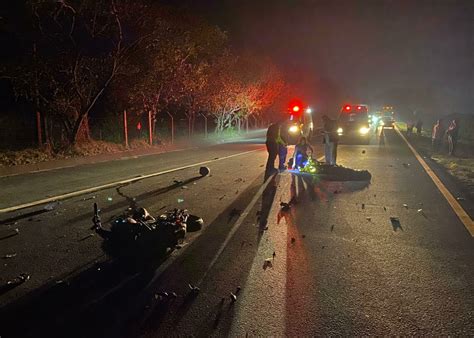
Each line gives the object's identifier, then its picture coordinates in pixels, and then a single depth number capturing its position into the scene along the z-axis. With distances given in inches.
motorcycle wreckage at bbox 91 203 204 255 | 199.3
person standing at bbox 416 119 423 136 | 1404.5
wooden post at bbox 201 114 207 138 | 1334.9
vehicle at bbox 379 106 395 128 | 1971.0
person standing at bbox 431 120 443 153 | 816.9
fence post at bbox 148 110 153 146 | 986.7
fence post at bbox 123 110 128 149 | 900.0
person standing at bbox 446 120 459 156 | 732.2
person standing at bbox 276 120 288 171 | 482.0
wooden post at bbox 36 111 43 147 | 711.1
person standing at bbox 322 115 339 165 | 535.8
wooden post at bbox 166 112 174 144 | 1103.0
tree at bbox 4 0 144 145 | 669.3
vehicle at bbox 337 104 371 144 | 1104.8
